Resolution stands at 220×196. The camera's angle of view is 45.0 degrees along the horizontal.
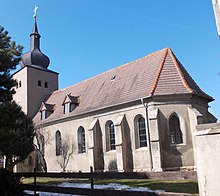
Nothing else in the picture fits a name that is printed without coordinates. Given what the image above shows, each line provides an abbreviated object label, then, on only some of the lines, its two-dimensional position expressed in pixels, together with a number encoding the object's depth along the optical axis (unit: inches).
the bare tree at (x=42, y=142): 1192.8
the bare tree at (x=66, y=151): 1081.4
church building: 810.8
